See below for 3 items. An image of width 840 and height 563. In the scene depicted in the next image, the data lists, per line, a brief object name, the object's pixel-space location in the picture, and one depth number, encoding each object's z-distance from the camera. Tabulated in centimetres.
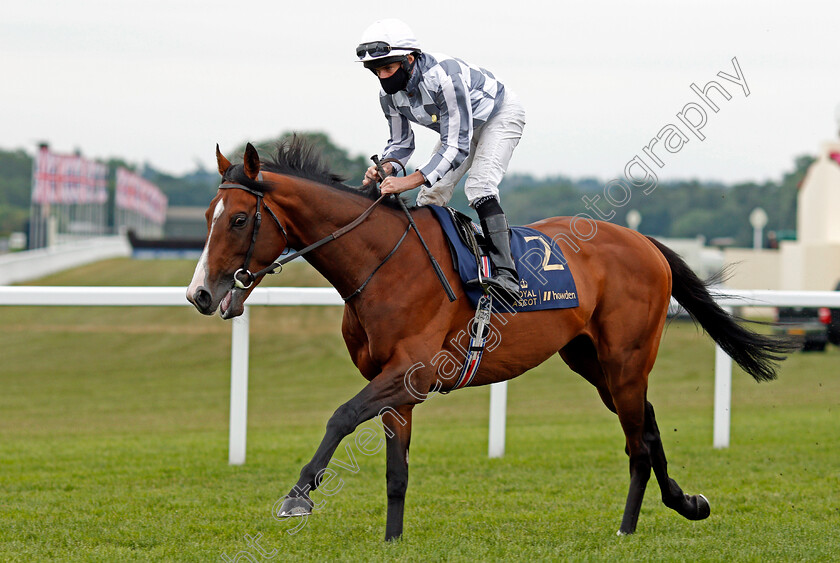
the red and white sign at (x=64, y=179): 8819
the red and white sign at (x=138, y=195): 12237
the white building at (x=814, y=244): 4947
